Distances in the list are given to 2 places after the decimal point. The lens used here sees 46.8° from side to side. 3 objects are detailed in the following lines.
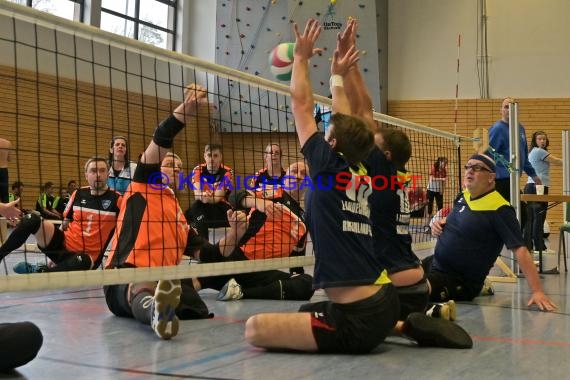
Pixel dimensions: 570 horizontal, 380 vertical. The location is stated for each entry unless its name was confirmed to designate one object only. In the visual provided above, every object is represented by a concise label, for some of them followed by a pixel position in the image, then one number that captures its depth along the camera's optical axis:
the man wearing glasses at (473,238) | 4.90
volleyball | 9.02
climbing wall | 16.42
